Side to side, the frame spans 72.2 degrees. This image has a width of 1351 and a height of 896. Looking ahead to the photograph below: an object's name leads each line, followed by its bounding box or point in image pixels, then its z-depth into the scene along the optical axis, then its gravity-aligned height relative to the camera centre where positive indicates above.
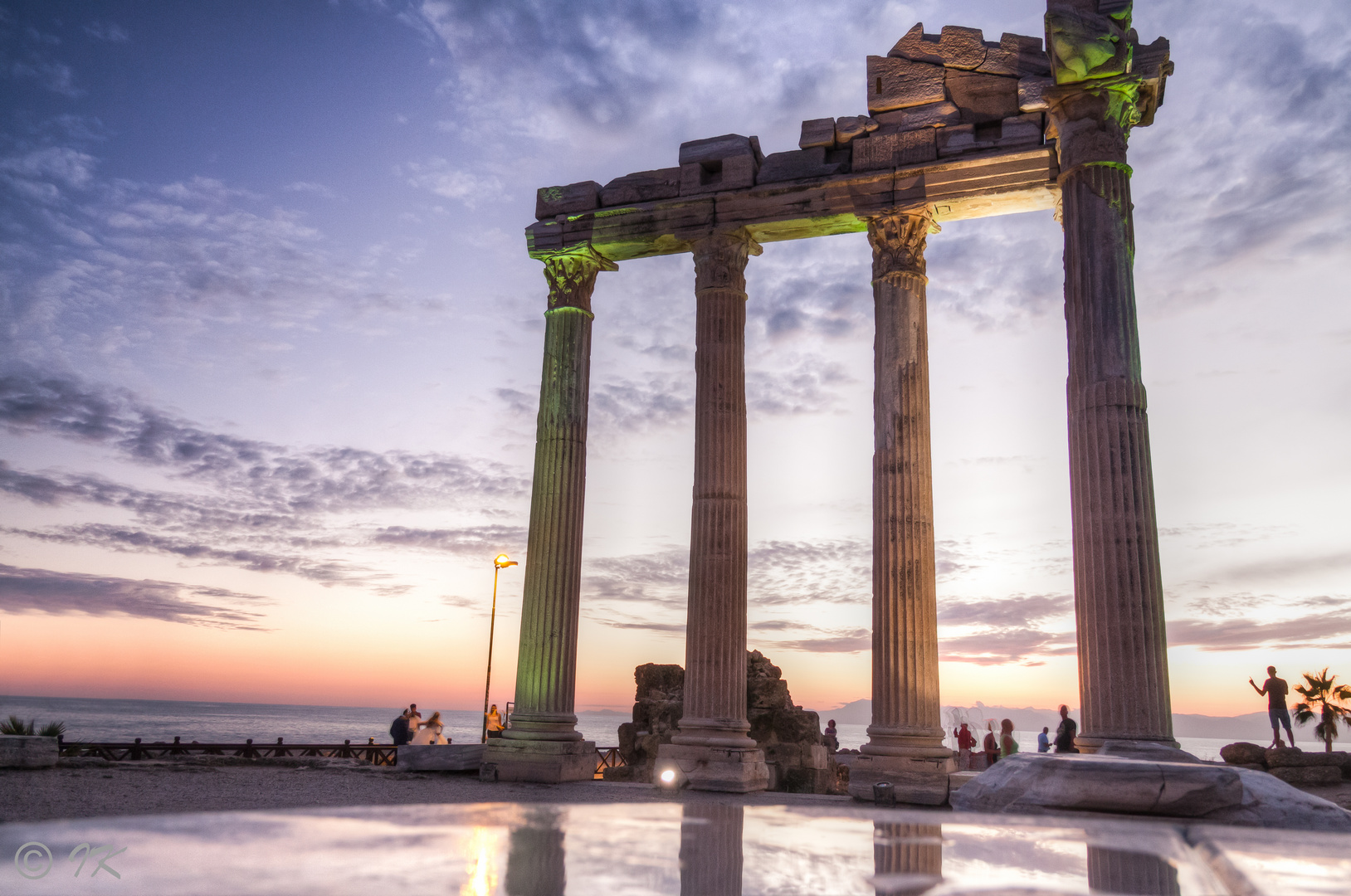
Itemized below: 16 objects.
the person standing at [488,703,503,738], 22.94 -1.34
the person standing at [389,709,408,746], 22.50 -1.46
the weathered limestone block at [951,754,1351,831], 9.27 -0.97
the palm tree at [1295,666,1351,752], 25.41 -0.04
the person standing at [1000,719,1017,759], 20.77 -1.05
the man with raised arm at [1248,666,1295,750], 20.30 +0.00
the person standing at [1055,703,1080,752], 19.89 -0.89
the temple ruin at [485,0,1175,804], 14.77 +6.40
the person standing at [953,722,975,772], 27.16 -1.59
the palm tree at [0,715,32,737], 17.86 -1.34
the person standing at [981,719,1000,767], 25.52 -1.51
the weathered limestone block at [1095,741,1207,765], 12.99 -0.77
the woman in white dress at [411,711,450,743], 23.22 -1.48
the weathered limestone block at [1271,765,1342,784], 19.62 -1.51
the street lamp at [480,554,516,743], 27.95 +3.20
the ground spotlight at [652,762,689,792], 16.94 -1.79
